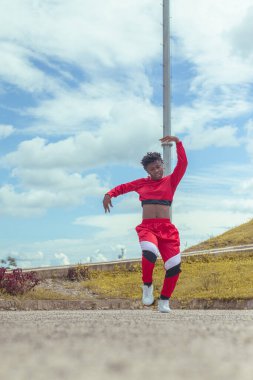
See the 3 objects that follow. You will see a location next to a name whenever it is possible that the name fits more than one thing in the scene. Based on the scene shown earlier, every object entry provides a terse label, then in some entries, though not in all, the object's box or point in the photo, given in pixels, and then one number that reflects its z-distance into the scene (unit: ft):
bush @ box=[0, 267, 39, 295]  38.83
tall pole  52.65
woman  26.35
